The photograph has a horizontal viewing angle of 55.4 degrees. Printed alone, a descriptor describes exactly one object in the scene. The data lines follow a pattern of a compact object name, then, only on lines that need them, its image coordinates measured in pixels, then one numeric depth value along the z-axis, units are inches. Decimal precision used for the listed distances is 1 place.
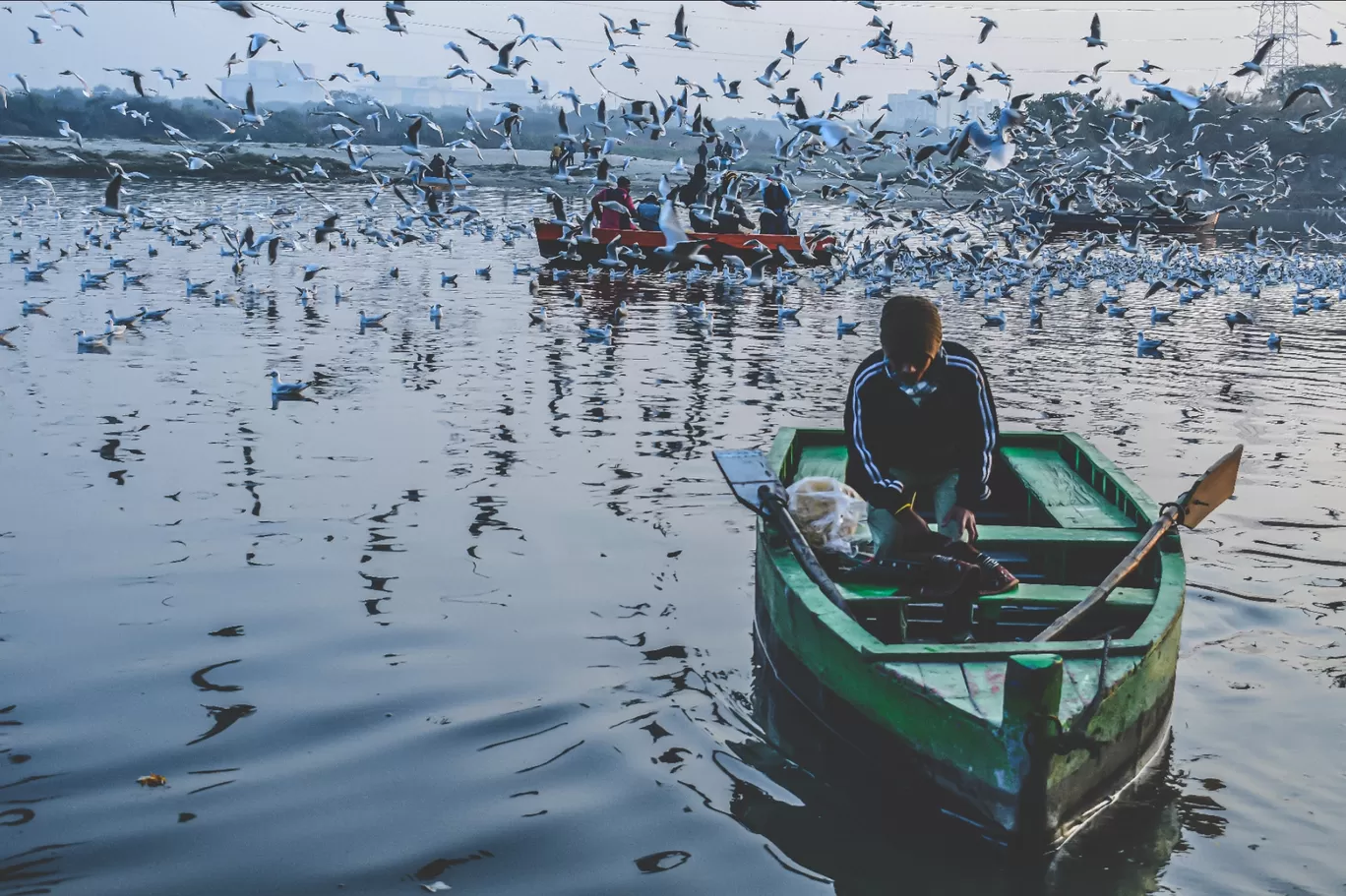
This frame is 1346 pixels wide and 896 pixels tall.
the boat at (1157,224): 1830.7
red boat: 1076.5
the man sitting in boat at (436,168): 943.0
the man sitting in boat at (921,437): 250.7
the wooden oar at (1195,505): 260.1
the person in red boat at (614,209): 1103.0
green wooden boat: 195.3
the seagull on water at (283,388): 550.3
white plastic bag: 289.0
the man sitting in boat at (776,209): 1103.6
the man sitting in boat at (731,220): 1102.4
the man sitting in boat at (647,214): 1107.3
